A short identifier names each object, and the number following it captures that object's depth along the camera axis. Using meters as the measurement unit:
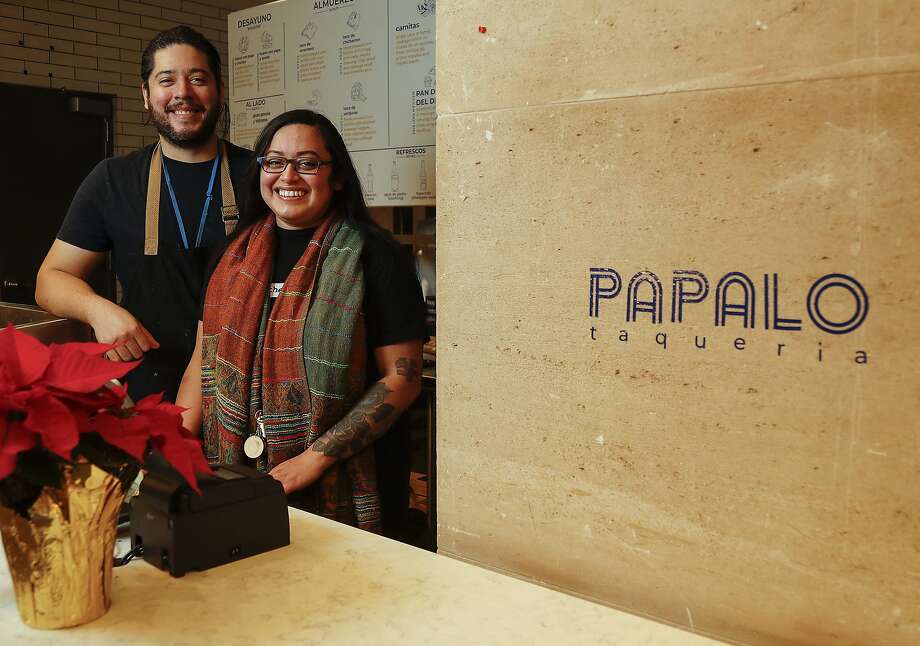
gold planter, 0.88
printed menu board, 2.93
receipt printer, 1.06
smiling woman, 1.99
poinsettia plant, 0.82
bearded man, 2.44
